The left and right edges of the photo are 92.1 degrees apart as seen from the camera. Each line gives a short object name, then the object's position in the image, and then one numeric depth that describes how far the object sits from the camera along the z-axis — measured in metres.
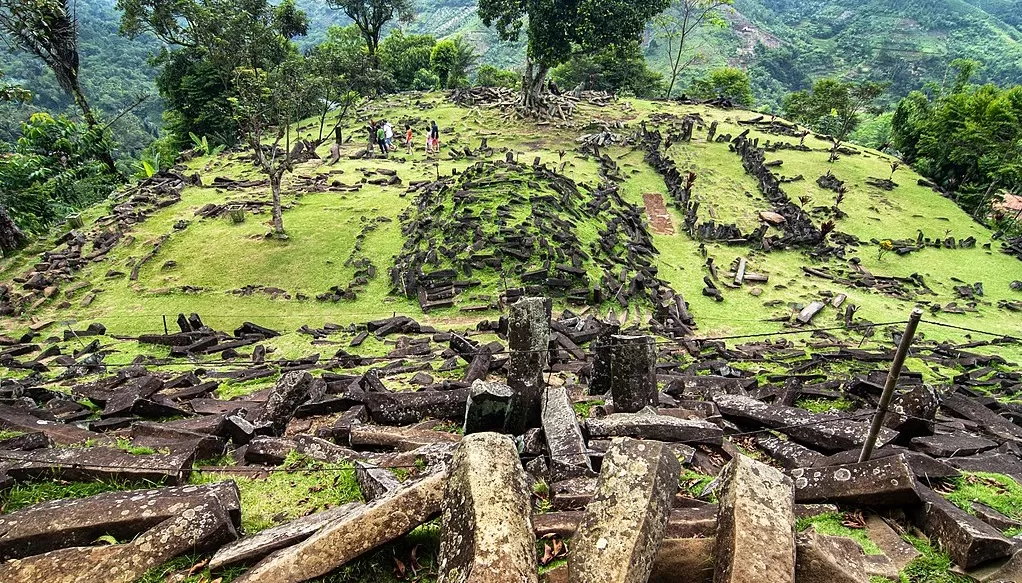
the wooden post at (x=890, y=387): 3.73
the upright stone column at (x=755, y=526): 2.43
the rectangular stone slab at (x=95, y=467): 4.25
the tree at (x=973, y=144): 27.02
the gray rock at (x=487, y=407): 5.24
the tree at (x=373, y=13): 44.25
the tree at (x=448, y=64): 49.47
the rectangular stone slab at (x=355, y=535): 2.86
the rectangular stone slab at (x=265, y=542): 3.12
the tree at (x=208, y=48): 15.68
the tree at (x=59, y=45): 20.98
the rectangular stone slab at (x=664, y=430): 5.35
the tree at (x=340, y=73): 19.05
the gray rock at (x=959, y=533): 3.27
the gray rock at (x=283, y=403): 6.05
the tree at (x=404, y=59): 50.18
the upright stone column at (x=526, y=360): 5.70
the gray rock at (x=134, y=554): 3.01
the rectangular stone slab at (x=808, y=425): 5.19
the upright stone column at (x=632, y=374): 6.34
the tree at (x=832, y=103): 32.62
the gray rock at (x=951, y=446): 5.55
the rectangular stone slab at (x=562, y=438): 4.38
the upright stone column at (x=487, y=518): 2.38
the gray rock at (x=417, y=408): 6.37
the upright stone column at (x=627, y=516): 2.36
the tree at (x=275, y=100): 16.12
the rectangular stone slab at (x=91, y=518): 3.25
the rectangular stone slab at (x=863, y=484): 3.74
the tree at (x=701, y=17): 39.28
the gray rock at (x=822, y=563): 2.58
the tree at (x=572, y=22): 26.19
